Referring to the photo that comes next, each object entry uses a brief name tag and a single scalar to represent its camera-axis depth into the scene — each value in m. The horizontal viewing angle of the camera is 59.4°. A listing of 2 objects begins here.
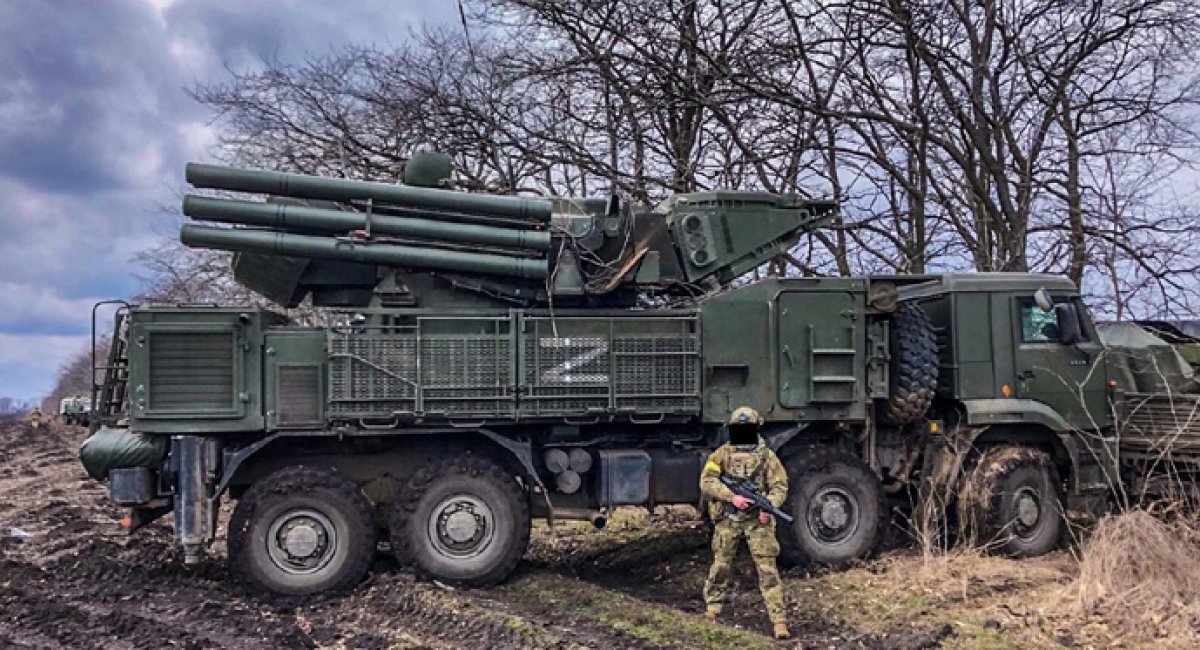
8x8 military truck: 8.63
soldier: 7.81
